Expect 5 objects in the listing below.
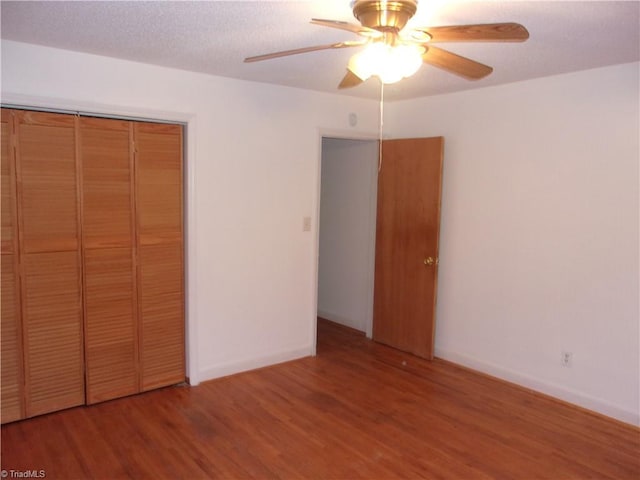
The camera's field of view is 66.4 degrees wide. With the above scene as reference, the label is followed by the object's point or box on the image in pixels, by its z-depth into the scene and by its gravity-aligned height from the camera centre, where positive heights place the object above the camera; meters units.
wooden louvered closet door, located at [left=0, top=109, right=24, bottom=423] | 2.81 -0.60
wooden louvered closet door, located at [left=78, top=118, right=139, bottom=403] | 3.10 -0.38
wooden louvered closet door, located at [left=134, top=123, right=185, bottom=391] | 3.31 -0.37
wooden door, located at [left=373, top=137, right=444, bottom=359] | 4.12 -0.35
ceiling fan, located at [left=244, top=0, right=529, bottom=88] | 1.76 +0.63
